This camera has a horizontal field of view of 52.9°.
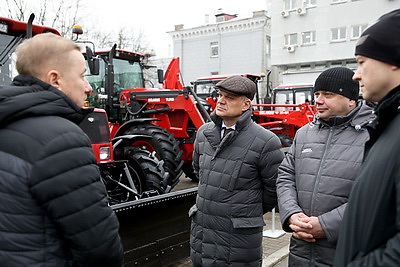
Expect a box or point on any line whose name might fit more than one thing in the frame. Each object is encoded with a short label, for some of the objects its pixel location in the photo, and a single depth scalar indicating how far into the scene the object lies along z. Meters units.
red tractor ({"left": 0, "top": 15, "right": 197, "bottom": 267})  3.63
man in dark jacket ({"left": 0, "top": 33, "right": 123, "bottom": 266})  1.51
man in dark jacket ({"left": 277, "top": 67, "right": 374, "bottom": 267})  2.23
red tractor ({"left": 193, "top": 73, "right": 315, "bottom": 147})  10.13
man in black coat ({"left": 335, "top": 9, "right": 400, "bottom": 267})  1.32
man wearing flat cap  2.65
